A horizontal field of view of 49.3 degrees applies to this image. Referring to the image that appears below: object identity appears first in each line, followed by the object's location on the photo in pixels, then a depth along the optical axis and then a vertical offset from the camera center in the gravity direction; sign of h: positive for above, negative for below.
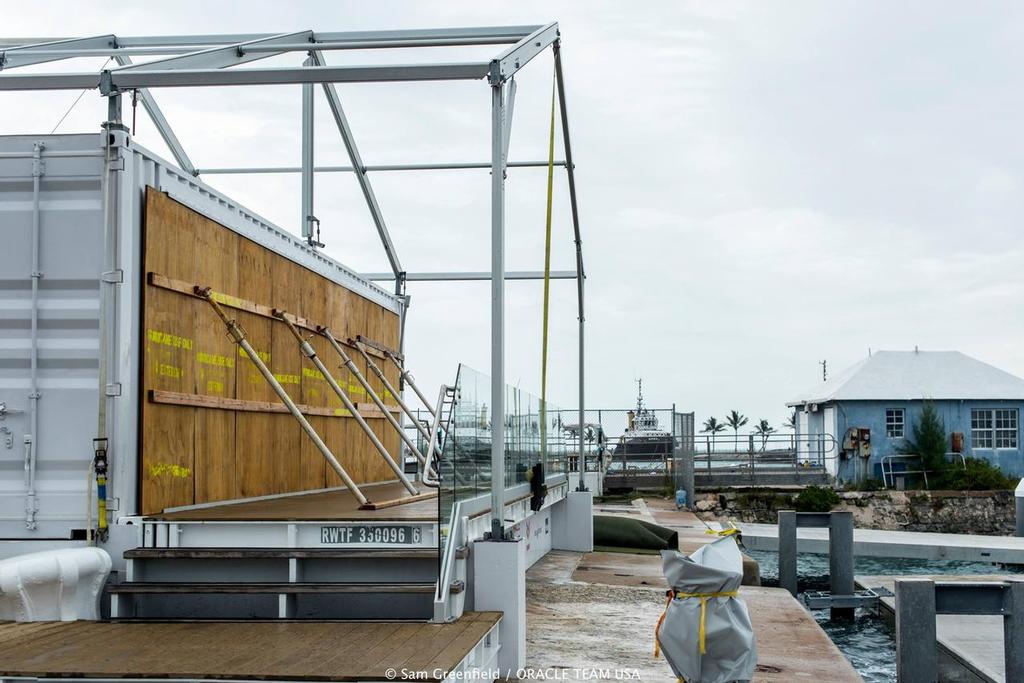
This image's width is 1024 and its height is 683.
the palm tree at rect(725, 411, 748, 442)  115.81 -0.01
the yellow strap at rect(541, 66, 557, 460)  11.58 +1.78
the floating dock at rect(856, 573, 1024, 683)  12.74 -2.84
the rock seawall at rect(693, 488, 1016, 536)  31.73 -2.51
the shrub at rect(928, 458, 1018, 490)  33.19 -1.74
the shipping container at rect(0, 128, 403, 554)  8.72 +0.74
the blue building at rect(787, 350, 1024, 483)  36.38 +0.19
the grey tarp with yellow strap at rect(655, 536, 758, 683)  6.96 -1.27
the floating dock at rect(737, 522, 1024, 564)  24.02 -2.79
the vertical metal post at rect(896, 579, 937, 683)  10.66 -2.03
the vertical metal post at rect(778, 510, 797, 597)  19.02 -2.22
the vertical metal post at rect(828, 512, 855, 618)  18.41 -2.28
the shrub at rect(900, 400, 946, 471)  35.00 -0.66
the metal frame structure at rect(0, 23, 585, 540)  8.85 +3.12
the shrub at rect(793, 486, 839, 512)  30.94 -2.21
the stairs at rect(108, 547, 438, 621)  8.14 -1.20
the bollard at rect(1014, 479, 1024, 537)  26.98 -2.06
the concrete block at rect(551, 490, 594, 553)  18.98 -1.74
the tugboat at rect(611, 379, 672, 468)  35.44 -0.93
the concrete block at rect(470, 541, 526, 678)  8.63 -1.31
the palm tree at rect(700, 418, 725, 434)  106.88 -0.50
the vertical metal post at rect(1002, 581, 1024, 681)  10.70 -2.00
